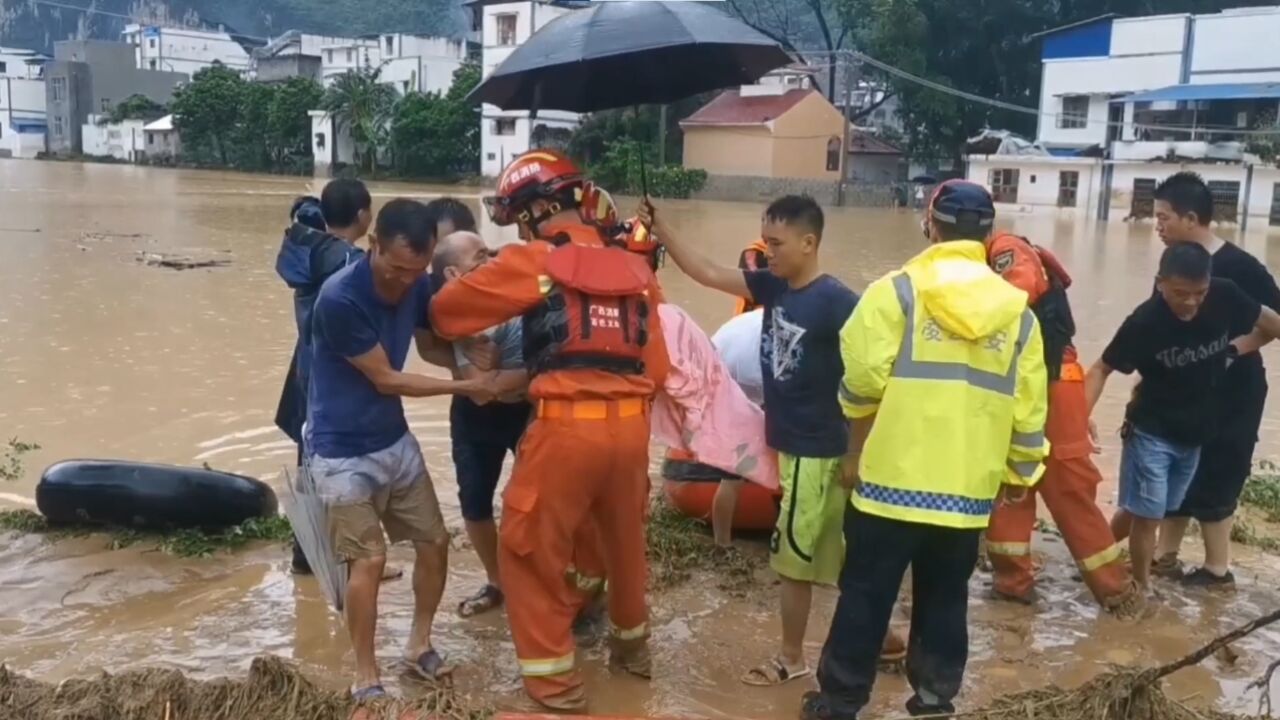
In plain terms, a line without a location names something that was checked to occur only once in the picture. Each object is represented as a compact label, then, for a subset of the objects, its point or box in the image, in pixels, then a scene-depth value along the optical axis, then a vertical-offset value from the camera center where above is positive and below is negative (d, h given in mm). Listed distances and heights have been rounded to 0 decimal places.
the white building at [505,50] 55906 +6407
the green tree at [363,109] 61594 +3283
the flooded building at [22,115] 88750 +3596
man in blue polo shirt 3820 -792
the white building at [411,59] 65562 +6717
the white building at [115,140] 77750 +1593
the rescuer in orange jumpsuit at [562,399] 3799 -734
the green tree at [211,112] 68938 +3220
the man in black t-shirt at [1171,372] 4930 -774
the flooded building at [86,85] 87062 +5987
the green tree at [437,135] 57875 +1898
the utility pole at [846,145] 47500 +1725
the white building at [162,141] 73625 +1487
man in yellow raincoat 3480 -784
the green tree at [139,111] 79250 +3592
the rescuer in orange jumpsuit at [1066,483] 4875 -1260
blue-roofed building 41344 +3226
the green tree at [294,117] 66062 +2875
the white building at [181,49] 97062 +9910
